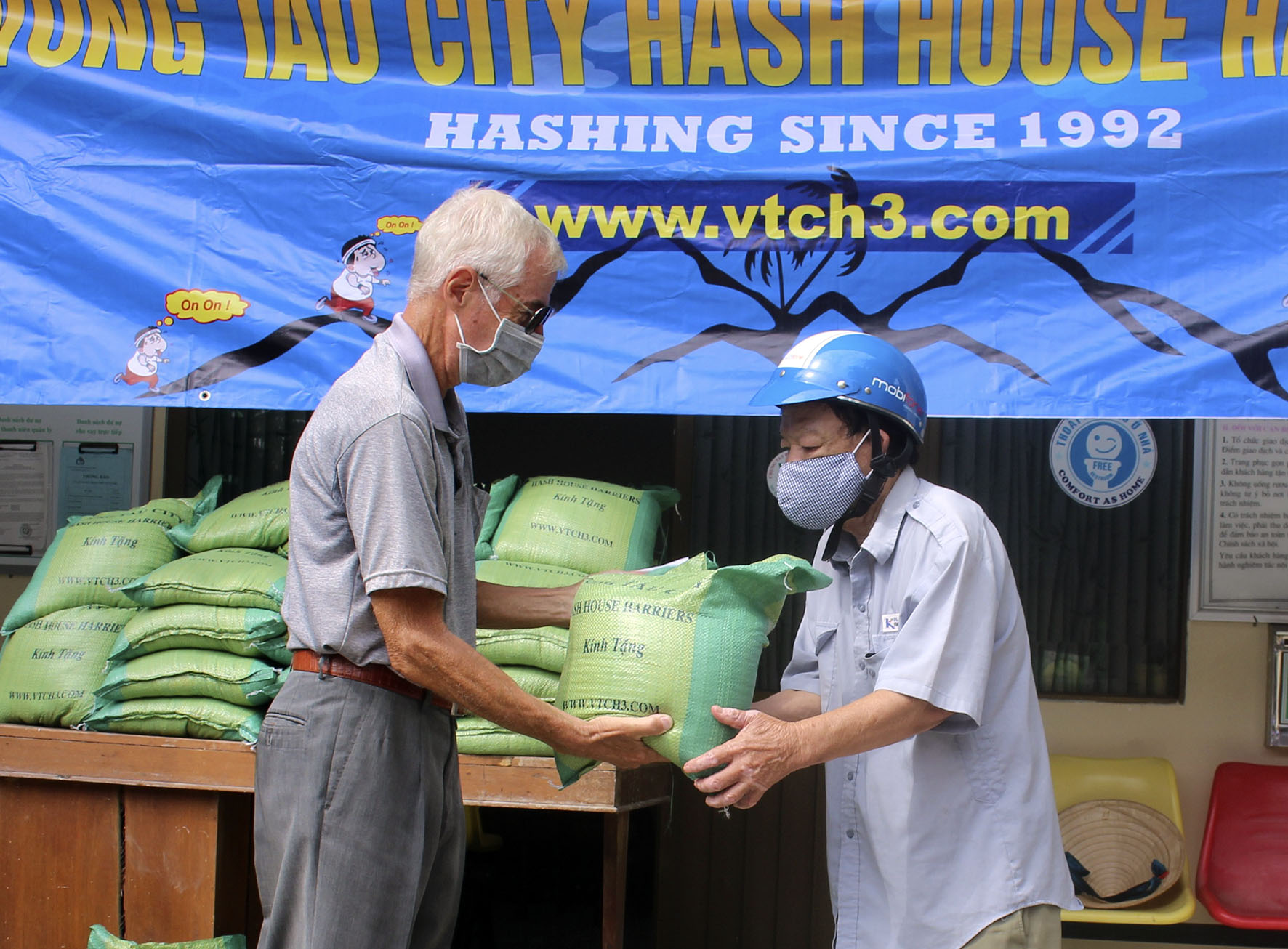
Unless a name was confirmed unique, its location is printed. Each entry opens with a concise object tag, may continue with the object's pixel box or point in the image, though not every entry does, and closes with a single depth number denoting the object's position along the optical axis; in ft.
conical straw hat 13.08
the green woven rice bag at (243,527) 12.76
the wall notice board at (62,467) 15.23
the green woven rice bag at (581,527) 12.48
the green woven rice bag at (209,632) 11.63
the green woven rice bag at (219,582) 11.81
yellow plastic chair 13.43
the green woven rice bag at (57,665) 11.81
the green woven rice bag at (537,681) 11.33
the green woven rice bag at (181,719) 11.35
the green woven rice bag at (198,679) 11.47
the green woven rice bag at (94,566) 12.71
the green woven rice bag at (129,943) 10.75
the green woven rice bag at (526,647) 11.37
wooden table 11.18
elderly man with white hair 6.90
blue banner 10.37
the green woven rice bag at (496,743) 10.97
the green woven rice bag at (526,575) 11.91
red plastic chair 13.28
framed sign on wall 13.70
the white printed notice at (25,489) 15.43
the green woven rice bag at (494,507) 12.91
